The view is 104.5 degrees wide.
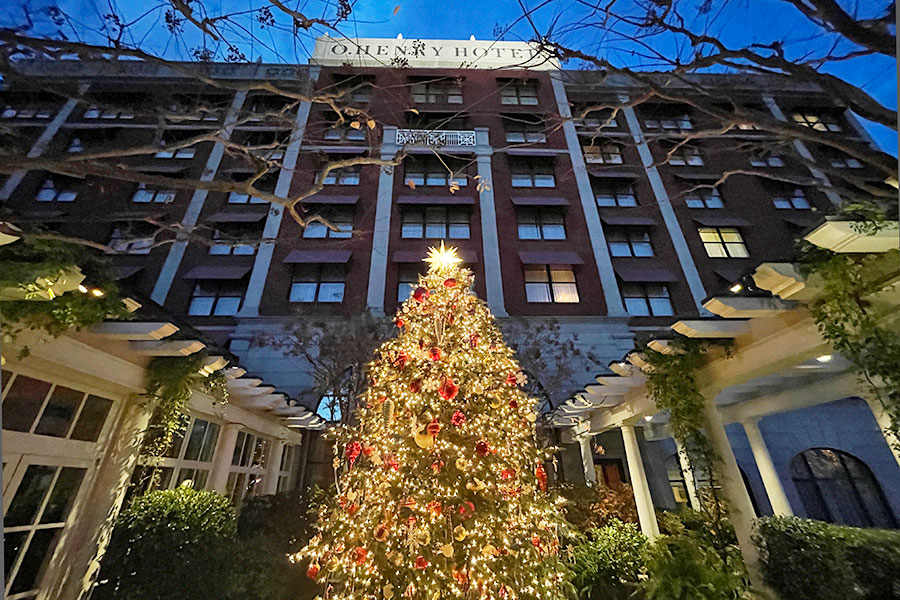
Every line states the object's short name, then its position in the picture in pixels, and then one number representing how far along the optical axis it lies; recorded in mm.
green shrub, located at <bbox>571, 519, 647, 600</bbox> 4789
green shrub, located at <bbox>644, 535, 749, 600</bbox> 3572
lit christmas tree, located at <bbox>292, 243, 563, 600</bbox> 3180
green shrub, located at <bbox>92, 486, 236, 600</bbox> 3611
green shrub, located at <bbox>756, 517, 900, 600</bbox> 3484
